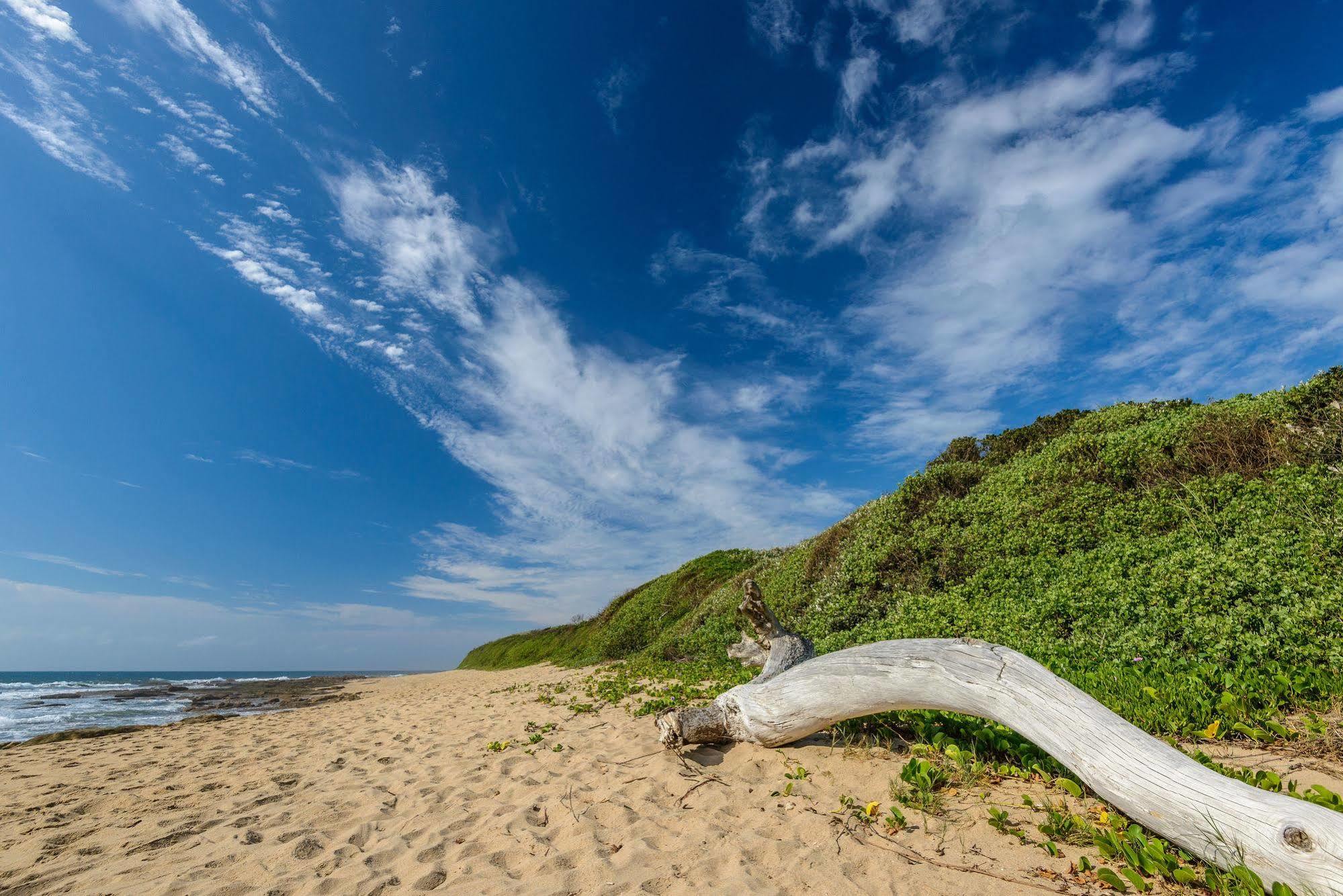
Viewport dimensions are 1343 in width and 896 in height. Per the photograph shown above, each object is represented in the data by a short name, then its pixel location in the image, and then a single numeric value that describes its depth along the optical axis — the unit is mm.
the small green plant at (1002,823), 3881
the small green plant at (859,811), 4336
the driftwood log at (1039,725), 2992
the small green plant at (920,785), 4359
